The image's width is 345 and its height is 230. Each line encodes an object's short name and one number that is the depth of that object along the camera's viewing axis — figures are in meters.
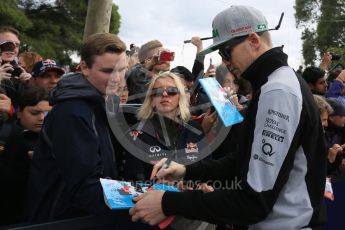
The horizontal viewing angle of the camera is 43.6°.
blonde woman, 3.21
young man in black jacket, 2.07
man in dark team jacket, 1.77
